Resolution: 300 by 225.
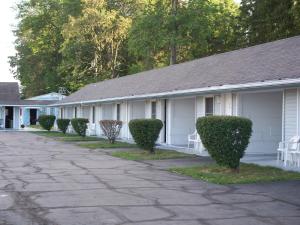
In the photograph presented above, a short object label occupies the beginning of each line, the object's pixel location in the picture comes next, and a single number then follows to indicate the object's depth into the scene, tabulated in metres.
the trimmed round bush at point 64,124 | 41.25
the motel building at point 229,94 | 16.30
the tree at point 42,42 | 68.50
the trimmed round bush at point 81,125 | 33.62
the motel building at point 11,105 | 51.94
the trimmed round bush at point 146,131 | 20.55
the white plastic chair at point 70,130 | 44.00
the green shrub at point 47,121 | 47.81
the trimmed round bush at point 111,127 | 27.13
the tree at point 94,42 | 56.72
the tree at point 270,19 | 38.81
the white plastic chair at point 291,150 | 15.14
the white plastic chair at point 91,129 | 38.59
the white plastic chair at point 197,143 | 21.41
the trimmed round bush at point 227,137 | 13.95
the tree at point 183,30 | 52.50
